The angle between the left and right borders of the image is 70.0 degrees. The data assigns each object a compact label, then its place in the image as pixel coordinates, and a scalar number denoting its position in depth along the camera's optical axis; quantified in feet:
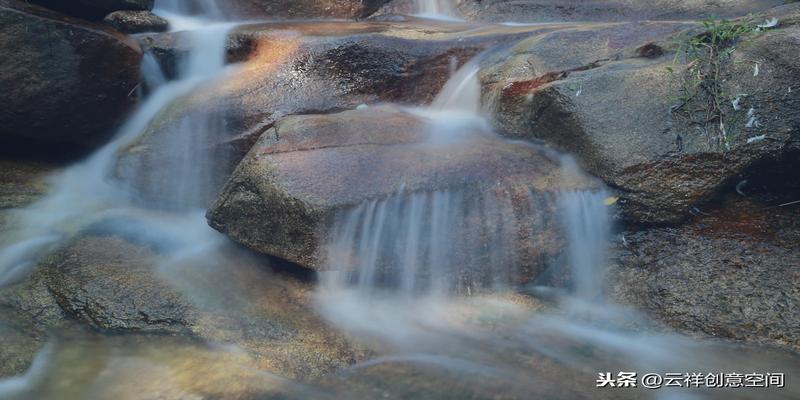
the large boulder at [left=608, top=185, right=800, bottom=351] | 10.62
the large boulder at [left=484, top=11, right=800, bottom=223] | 11.77
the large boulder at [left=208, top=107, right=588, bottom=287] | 11.68
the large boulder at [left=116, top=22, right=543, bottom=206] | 15.74
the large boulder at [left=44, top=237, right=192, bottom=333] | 10.46
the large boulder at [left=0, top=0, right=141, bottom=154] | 15.56
